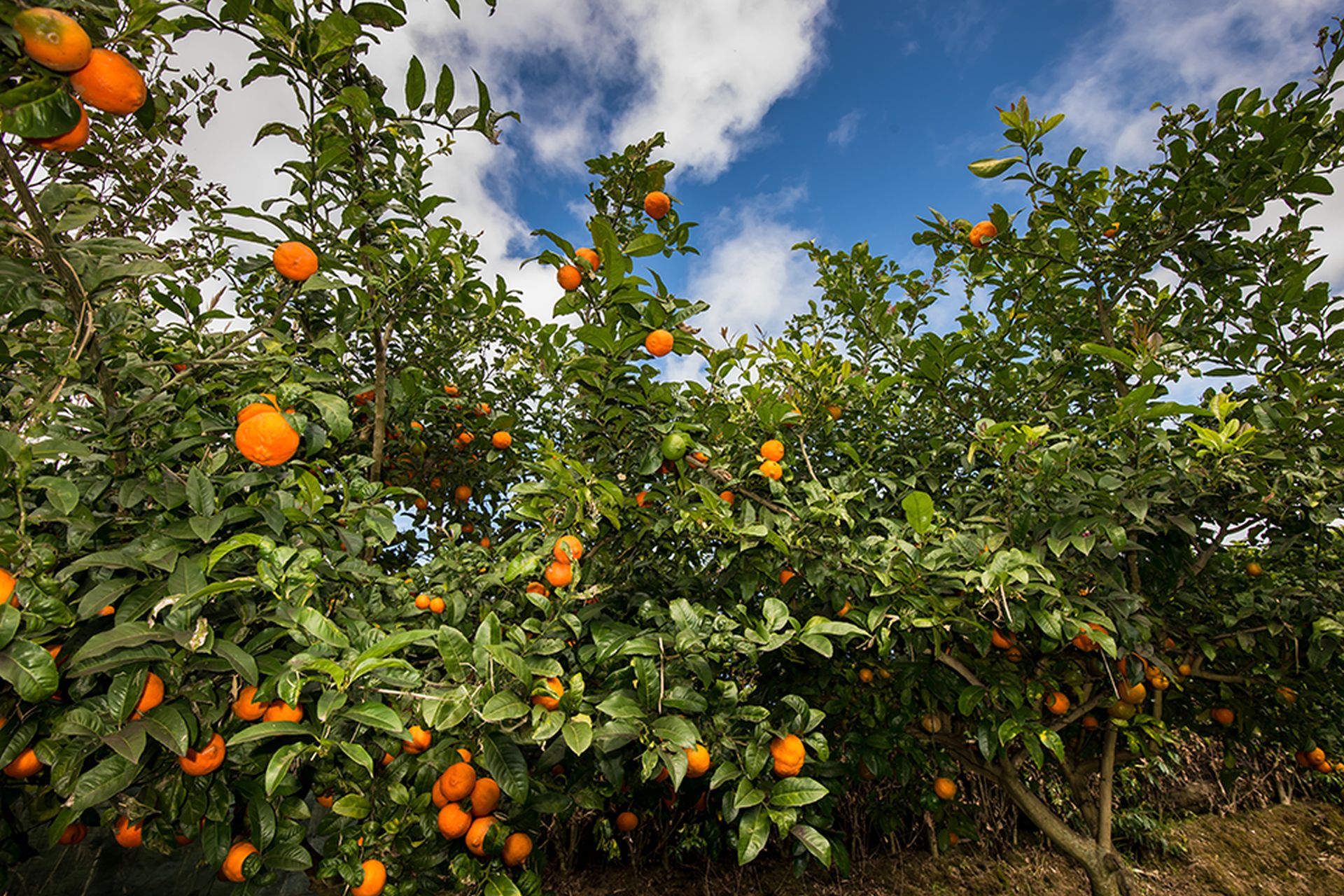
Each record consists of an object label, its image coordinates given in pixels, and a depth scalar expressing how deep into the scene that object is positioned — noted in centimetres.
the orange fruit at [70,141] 83
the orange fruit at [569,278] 153
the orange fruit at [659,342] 152
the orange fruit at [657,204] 176
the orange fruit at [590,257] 154
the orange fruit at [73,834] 144
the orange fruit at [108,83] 79
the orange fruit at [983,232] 210
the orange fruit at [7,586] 90
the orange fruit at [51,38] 70
